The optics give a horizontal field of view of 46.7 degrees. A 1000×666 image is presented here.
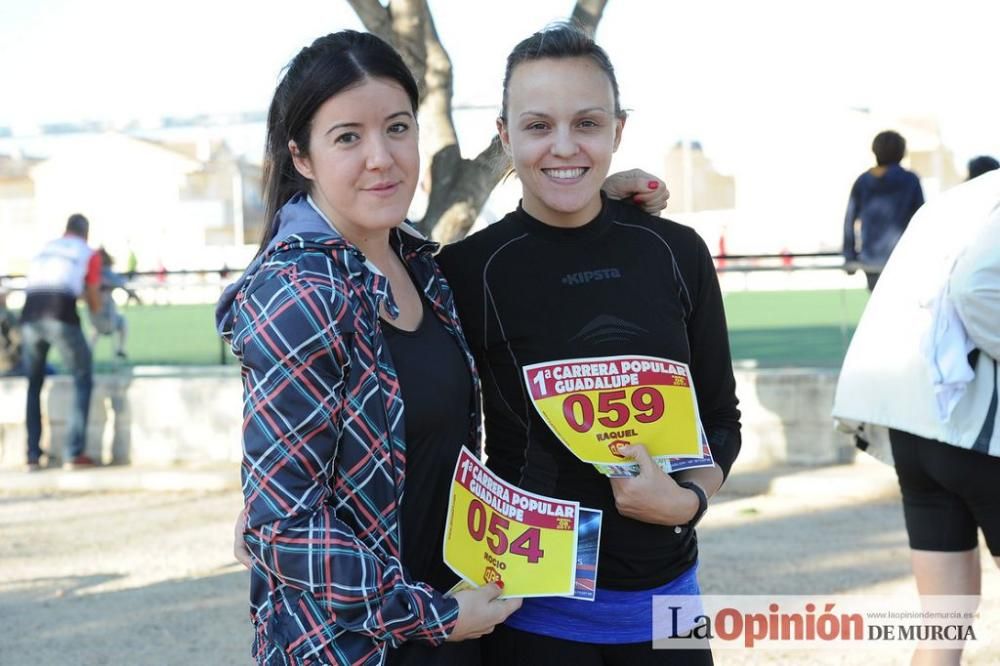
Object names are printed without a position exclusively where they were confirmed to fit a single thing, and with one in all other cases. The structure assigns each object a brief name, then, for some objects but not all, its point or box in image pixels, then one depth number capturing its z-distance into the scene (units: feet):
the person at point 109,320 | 33.22
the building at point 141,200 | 121.60
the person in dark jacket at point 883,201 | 31.07
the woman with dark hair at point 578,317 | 7.82
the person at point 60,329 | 30.19
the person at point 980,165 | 24.95
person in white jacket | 10.16
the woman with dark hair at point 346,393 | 6.10
